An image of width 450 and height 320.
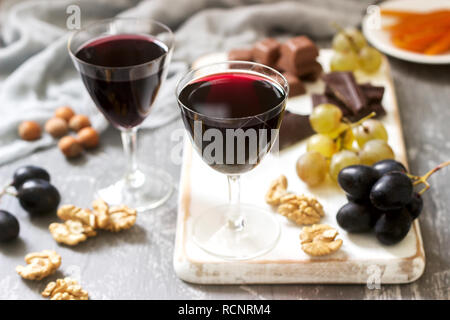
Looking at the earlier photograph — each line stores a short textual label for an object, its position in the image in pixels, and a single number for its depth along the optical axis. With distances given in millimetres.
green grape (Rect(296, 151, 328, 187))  684
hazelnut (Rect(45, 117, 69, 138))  781
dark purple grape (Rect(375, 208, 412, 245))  625
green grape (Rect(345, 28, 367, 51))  834
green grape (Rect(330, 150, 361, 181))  680
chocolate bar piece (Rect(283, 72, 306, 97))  794
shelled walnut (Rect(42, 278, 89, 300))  620
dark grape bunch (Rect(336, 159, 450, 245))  615
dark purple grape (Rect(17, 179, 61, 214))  679
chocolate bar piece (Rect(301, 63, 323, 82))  822
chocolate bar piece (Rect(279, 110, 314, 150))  736
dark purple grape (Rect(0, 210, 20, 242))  657
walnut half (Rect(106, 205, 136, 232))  671
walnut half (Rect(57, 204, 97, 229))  671
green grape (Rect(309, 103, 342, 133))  710
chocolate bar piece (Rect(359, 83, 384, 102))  772
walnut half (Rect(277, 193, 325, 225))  658
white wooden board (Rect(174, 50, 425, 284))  627
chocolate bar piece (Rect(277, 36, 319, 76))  806
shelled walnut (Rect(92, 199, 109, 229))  668
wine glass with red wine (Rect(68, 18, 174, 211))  651
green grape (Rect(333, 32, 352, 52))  833
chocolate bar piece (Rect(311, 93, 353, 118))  763
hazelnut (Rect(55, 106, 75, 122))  800
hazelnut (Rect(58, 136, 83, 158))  752
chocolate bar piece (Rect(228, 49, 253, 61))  829
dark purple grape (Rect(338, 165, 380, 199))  632
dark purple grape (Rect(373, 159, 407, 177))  644
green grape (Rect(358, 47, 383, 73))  823
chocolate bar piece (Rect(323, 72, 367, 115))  757
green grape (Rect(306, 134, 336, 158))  708
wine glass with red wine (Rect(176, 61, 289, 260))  587
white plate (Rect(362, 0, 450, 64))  847
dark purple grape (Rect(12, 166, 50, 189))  696
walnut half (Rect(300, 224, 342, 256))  629
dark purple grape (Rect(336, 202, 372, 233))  635
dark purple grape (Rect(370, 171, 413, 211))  614
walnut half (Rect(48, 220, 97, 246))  662
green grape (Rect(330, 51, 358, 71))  821
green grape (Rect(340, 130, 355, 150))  718
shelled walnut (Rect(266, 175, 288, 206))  677
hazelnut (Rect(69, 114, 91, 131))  788
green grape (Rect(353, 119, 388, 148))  714
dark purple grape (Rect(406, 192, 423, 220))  638
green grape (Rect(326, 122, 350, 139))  716
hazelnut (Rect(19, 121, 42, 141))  778
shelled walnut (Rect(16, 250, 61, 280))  634
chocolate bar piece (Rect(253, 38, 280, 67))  820
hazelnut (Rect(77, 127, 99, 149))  765
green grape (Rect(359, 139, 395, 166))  686
